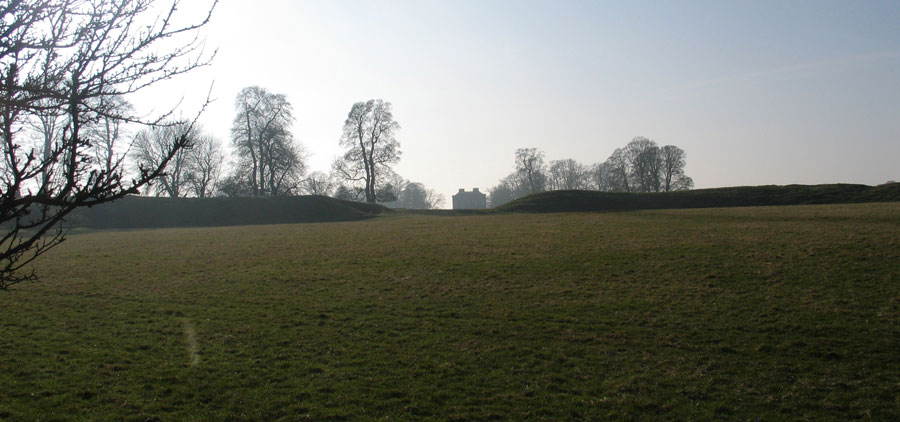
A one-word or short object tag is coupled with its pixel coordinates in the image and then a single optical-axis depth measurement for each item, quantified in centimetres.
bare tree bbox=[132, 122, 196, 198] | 5586
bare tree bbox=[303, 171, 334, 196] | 7111
